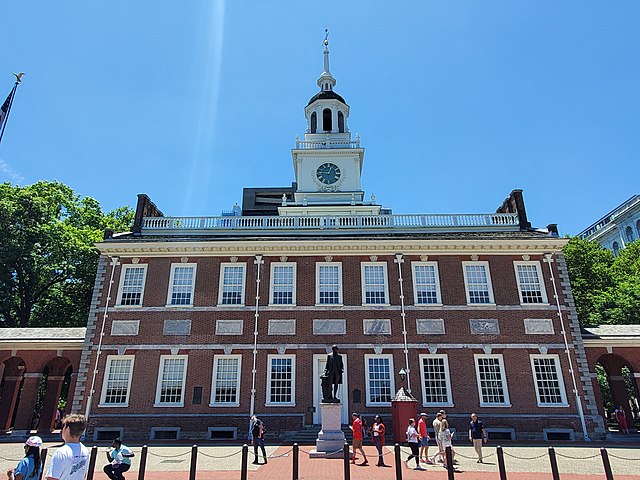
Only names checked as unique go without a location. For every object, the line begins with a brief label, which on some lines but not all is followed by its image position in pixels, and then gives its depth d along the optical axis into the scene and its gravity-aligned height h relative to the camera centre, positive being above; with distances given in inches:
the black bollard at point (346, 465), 406.0 -50.7
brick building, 792.3 +125.3
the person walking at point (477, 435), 561.3 -35.4
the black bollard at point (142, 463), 411.2 -49.3
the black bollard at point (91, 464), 437.4 -53.8
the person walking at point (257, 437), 558.6 -37.0
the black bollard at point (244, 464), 422.0 -51.4
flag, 576.4 +354.4
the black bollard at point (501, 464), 401.7 -49.6
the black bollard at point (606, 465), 392.8 -50.4
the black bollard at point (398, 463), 423.5 -51.1
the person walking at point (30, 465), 253.4 -31.3
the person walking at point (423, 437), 560.7 -37.4
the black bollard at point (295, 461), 429.5 -50.2
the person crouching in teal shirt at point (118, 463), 363.6 -42.7
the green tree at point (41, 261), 1152.2 +349.6
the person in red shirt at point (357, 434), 567.2 -34.0
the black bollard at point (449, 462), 403.9 -48.3
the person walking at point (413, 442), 532.1 -41.2
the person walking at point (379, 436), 545.6 -37.3
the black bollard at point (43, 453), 399.9 -38.8
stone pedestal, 575.2 -36.1
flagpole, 582.0 +373.4
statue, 608.2 +36.2
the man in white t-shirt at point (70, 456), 207.5 -21.6
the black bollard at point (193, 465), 421.4 -52.1
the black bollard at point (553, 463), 403.5 -49.2
